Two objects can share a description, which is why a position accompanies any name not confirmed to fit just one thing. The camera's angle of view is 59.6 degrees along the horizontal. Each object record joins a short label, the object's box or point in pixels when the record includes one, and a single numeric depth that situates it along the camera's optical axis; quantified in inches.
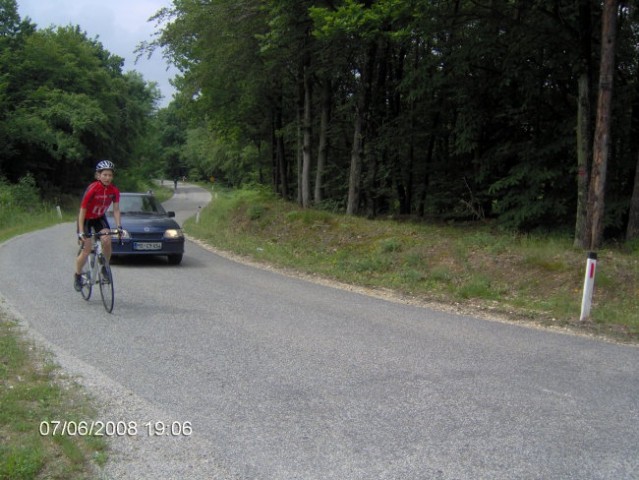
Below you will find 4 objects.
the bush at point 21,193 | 1149.1
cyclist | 312.3
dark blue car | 482.3
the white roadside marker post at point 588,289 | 305.6
